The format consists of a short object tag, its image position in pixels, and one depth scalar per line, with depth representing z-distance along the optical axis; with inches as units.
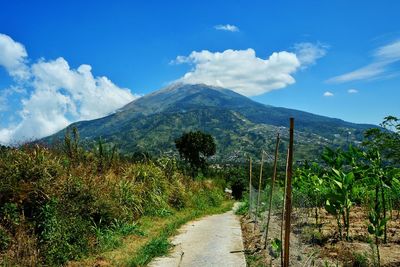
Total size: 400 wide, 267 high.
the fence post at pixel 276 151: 368.5
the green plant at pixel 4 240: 332.1
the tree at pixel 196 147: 2010.3
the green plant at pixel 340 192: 374.6
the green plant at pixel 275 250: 320.2
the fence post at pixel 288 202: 237.8
